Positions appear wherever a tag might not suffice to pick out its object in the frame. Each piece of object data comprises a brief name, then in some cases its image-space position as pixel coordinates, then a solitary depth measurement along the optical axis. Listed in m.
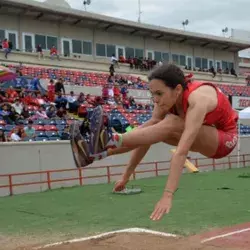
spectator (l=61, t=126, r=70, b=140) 18.66
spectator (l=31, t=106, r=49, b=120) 18.99
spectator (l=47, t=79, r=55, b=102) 21.34
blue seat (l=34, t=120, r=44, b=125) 18.75
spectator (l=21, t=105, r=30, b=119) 18.58
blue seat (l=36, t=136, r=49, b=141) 17.94
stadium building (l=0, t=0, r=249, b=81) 30.42
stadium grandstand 19.50
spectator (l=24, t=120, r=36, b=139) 17.56
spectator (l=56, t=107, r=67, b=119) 20.05
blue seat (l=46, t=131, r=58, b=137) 18.49
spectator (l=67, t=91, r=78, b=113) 21.20
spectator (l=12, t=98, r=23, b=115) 18.64
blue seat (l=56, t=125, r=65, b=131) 19.30
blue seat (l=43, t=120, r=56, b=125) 19.11
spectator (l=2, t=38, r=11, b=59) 26.25
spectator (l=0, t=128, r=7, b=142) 16.58
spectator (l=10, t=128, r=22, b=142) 16.83
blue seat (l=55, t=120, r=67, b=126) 19.48
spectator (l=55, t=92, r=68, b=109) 21.06
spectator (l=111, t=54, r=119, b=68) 32.72
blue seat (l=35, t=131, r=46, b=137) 18.02
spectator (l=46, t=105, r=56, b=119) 19.72
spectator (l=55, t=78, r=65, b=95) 22.44
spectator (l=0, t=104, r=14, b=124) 17.61
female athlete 4.32
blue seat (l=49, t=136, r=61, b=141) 18.44
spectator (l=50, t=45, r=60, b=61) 29.14
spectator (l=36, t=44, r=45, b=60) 28.41
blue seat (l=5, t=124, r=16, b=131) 17.36
